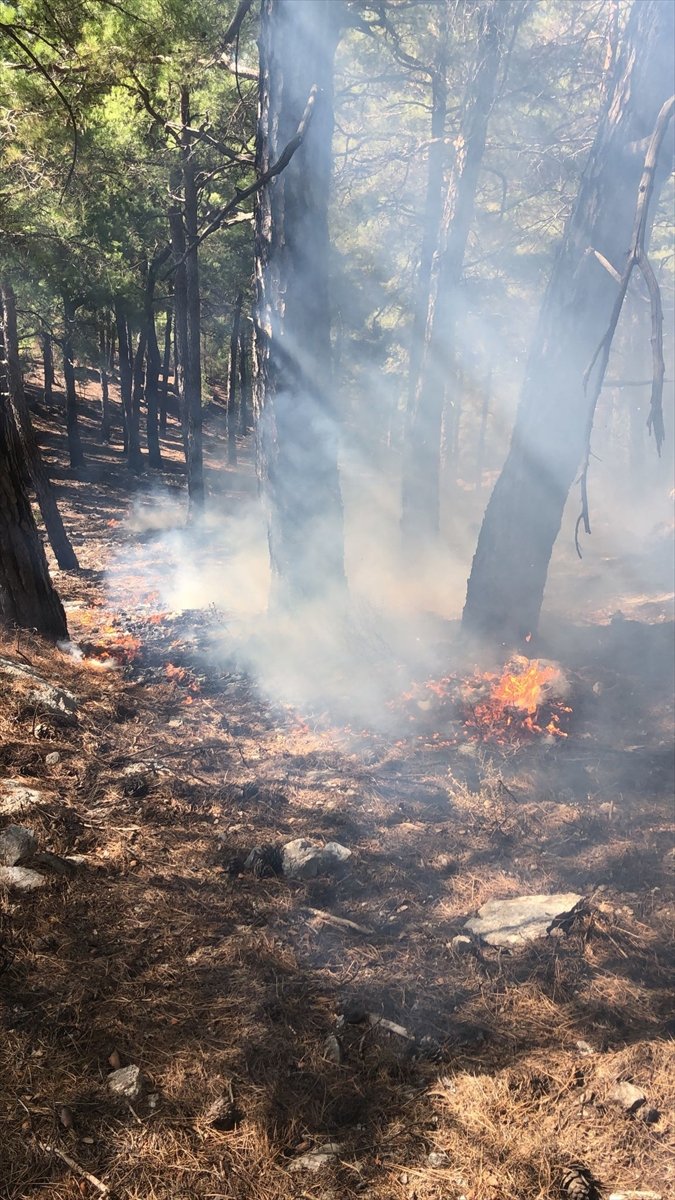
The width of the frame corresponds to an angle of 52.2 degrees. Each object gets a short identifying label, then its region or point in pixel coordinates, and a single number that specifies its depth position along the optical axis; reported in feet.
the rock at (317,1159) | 7.65
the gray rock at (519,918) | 12.16
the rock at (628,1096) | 8.80
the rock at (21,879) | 10.25
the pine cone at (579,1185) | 7.64
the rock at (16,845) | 10.67
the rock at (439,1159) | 7.88
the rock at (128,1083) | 7.81
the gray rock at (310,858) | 13.23
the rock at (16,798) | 11.73
